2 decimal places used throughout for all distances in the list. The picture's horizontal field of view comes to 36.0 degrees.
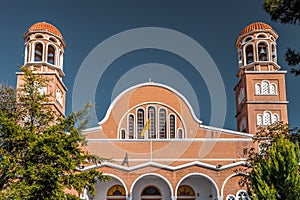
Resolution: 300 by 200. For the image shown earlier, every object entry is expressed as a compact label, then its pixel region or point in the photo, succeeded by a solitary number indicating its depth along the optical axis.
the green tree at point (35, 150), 16.44
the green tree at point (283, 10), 12.81
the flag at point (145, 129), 33.16
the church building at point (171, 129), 29.12
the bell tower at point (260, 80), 34.44
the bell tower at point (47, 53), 34.25
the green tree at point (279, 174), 13.85
